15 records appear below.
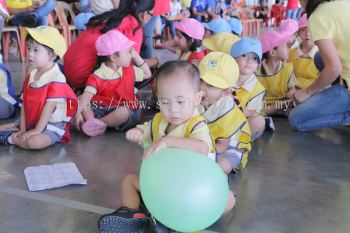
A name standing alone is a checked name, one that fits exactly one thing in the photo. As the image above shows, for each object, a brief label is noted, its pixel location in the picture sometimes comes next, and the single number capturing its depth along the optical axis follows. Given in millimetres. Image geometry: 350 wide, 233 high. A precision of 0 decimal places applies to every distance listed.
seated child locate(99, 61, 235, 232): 1436
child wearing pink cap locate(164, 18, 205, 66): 3244
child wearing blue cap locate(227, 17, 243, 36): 4188
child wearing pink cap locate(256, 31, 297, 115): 2891
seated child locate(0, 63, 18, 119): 2876
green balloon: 1190
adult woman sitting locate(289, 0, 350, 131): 2352
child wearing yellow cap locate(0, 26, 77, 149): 2312
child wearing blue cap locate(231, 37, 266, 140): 2437
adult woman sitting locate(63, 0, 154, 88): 2854
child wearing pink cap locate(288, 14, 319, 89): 3066
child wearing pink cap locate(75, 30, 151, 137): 2641
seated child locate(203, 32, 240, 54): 2792
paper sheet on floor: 1895
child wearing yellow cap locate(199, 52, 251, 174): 1897
